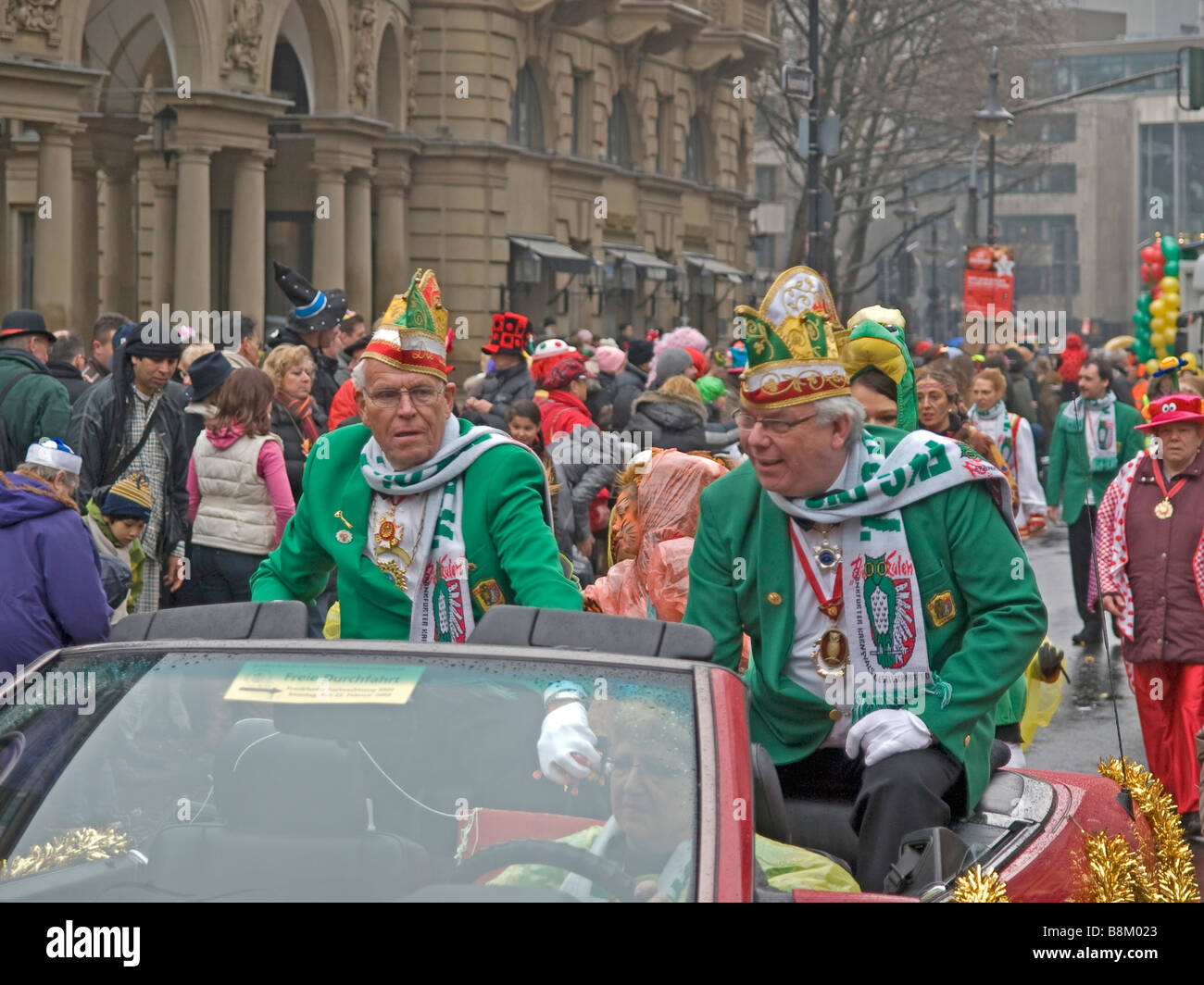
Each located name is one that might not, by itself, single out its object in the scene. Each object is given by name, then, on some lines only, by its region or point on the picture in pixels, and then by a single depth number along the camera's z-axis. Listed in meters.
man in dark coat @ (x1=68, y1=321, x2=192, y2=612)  9.48
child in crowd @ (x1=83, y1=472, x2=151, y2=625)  9.10
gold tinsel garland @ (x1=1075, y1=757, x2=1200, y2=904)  4.08
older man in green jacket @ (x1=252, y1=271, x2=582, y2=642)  4.98
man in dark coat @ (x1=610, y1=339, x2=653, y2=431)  15.73
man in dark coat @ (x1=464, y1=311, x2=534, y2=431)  12.87
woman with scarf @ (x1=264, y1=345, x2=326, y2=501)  10.31
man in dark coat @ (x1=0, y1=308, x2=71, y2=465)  9.95
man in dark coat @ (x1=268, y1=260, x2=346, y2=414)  11.57
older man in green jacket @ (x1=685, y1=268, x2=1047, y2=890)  4.63
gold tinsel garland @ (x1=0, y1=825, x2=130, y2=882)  3.27
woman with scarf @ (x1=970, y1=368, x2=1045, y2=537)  13.84
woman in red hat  8.82
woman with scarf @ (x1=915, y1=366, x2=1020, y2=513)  9.85
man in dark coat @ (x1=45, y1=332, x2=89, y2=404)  11.53
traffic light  23.88
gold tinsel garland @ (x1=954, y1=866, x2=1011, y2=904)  3.54
